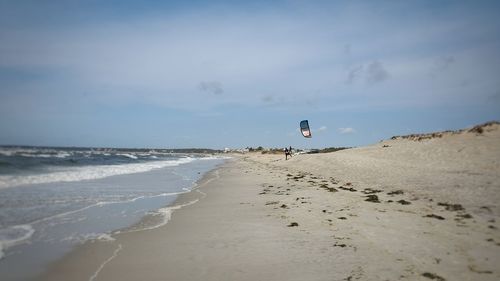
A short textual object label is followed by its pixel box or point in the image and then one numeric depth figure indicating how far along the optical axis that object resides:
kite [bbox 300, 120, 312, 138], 45.40
